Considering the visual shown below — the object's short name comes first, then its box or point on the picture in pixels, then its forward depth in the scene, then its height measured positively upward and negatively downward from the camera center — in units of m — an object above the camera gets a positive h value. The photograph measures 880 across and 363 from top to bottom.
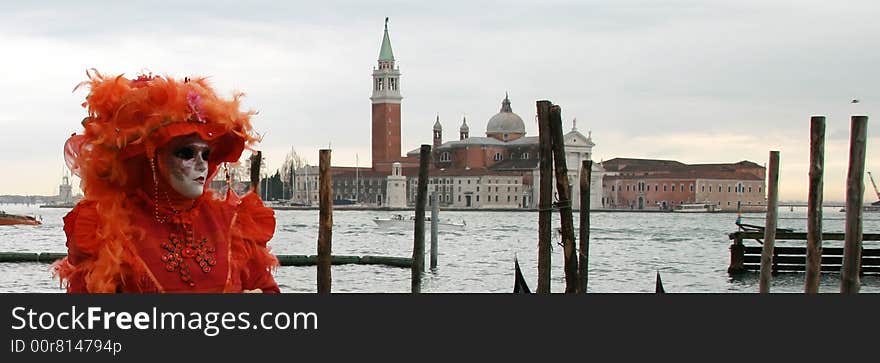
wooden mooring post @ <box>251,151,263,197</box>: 10.86 +0.17
